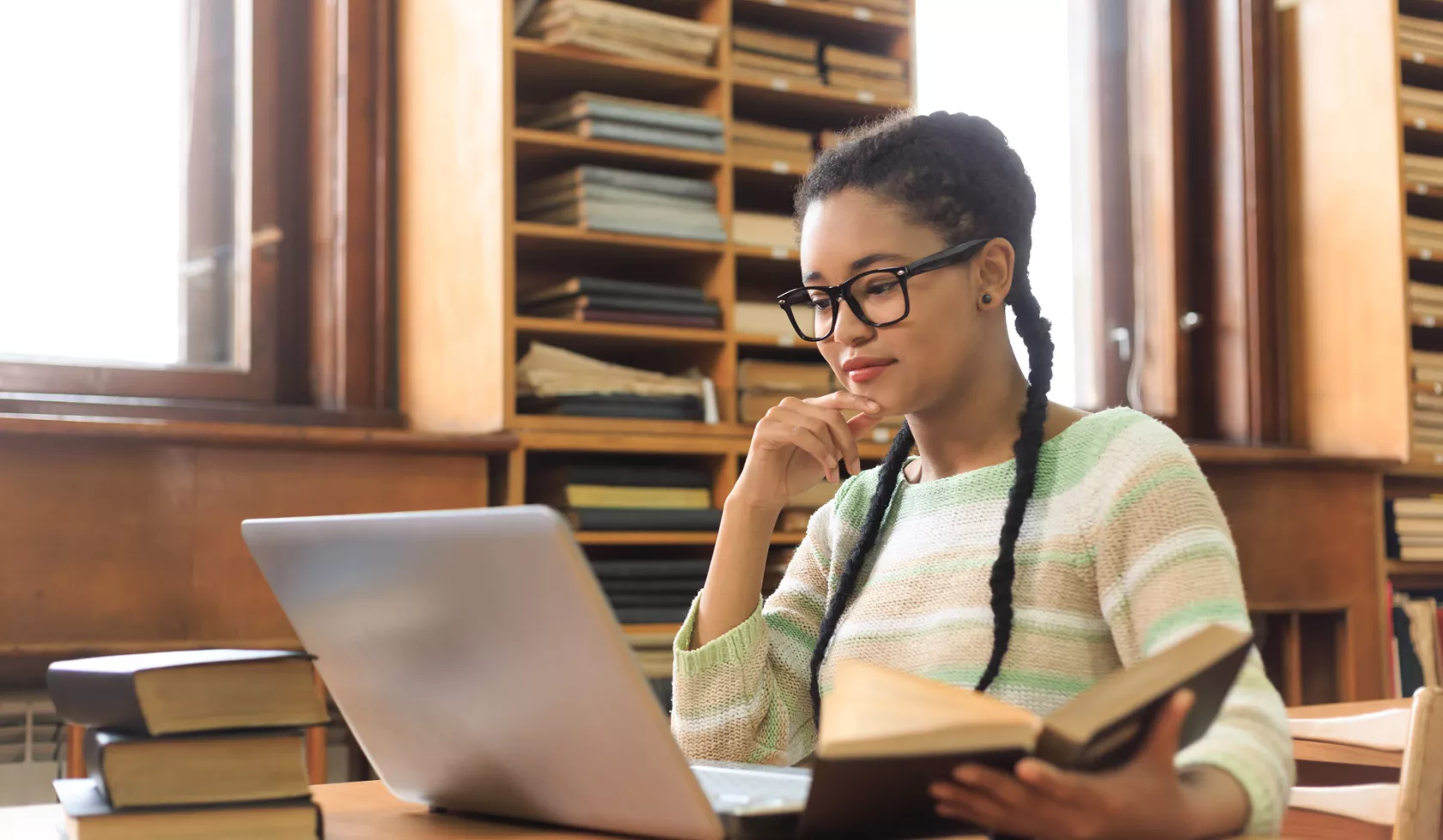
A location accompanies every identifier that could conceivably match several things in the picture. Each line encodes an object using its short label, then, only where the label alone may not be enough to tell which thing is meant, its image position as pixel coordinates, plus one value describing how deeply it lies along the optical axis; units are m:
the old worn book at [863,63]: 3.15
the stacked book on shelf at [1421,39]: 3.77
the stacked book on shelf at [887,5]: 3.21
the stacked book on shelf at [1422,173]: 3.76
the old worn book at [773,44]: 3.05
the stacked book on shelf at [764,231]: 2.99
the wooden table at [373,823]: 0.92
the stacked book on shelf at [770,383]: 2.95
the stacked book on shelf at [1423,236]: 3.75
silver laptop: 0.73
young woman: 1.08
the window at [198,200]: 2.74
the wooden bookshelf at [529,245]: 2.70
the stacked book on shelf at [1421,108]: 3.76
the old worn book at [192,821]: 0.80
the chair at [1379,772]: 1.29
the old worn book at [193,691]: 0.81
